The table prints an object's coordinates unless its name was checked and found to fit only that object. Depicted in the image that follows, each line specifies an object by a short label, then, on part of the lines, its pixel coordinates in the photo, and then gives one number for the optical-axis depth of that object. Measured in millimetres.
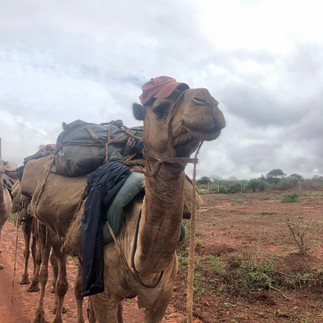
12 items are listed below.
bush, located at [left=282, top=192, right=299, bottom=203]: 26008
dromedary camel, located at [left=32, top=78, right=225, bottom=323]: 1864
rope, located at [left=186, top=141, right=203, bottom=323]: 2082
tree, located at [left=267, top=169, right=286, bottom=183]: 67106
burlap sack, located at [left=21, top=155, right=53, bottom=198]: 4746
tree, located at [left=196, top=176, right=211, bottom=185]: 66044
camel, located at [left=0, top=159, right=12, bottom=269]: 7773
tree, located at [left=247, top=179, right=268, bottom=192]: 43594
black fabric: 2721
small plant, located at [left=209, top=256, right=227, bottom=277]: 7004
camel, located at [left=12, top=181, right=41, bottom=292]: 6786
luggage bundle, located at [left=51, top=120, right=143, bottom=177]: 3641
